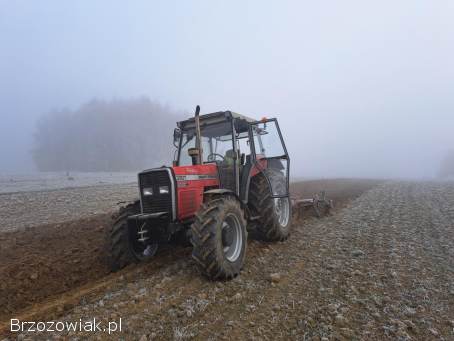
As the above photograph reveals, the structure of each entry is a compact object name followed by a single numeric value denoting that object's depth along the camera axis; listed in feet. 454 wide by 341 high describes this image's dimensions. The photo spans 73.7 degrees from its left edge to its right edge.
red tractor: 14.12
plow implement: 30.14
